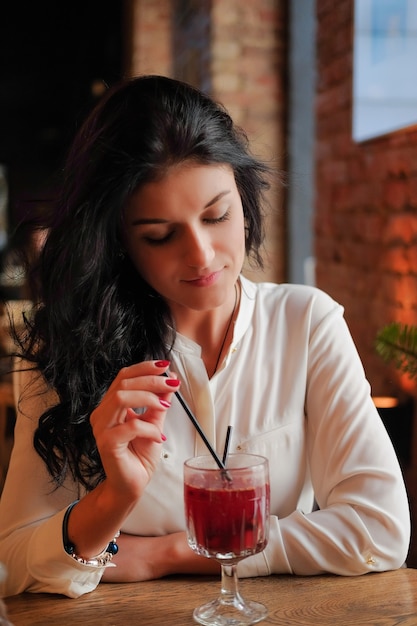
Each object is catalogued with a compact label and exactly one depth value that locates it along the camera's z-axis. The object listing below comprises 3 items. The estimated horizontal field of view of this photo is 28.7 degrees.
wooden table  1.17
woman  1.35
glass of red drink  1.12
